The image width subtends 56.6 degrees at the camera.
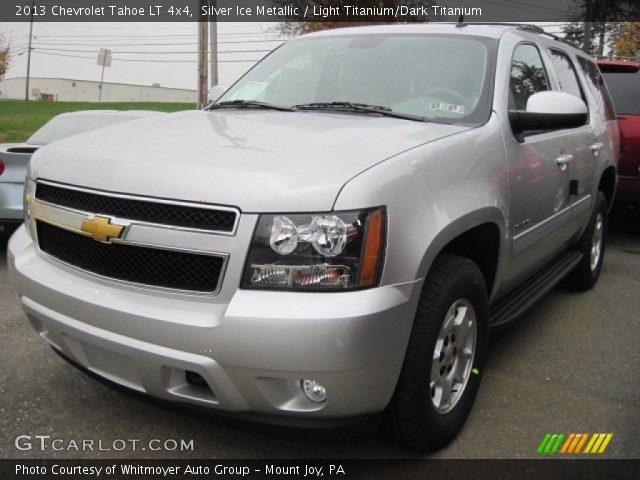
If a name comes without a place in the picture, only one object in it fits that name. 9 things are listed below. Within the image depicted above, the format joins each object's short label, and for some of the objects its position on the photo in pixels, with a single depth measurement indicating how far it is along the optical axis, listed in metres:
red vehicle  6.38
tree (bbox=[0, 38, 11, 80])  40.94
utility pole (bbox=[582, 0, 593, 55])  15.68
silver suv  1.96
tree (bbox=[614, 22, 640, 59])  15.86
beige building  103.06
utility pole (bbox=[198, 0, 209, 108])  14.26
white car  4.99
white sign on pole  25.41
